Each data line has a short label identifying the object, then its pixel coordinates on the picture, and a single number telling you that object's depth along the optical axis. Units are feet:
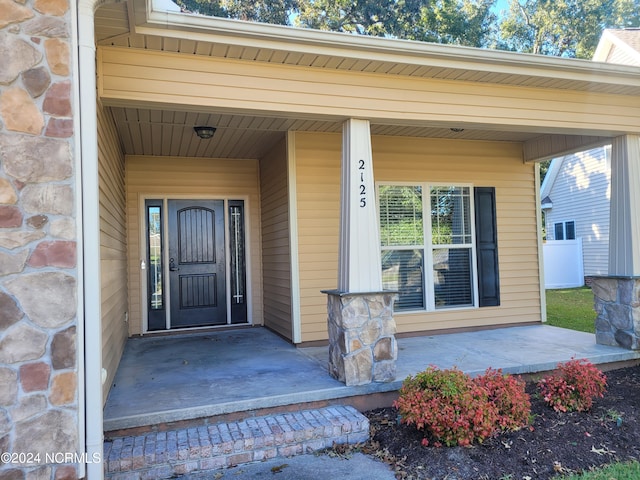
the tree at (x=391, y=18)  52.11
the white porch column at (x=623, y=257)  15.60
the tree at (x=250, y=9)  48.82
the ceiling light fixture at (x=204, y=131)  16.10
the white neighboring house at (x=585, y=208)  43.65
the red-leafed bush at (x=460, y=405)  9.58
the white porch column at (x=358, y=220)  12.50
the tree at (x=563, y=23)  61.98
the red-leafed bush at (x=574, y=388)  11.40
